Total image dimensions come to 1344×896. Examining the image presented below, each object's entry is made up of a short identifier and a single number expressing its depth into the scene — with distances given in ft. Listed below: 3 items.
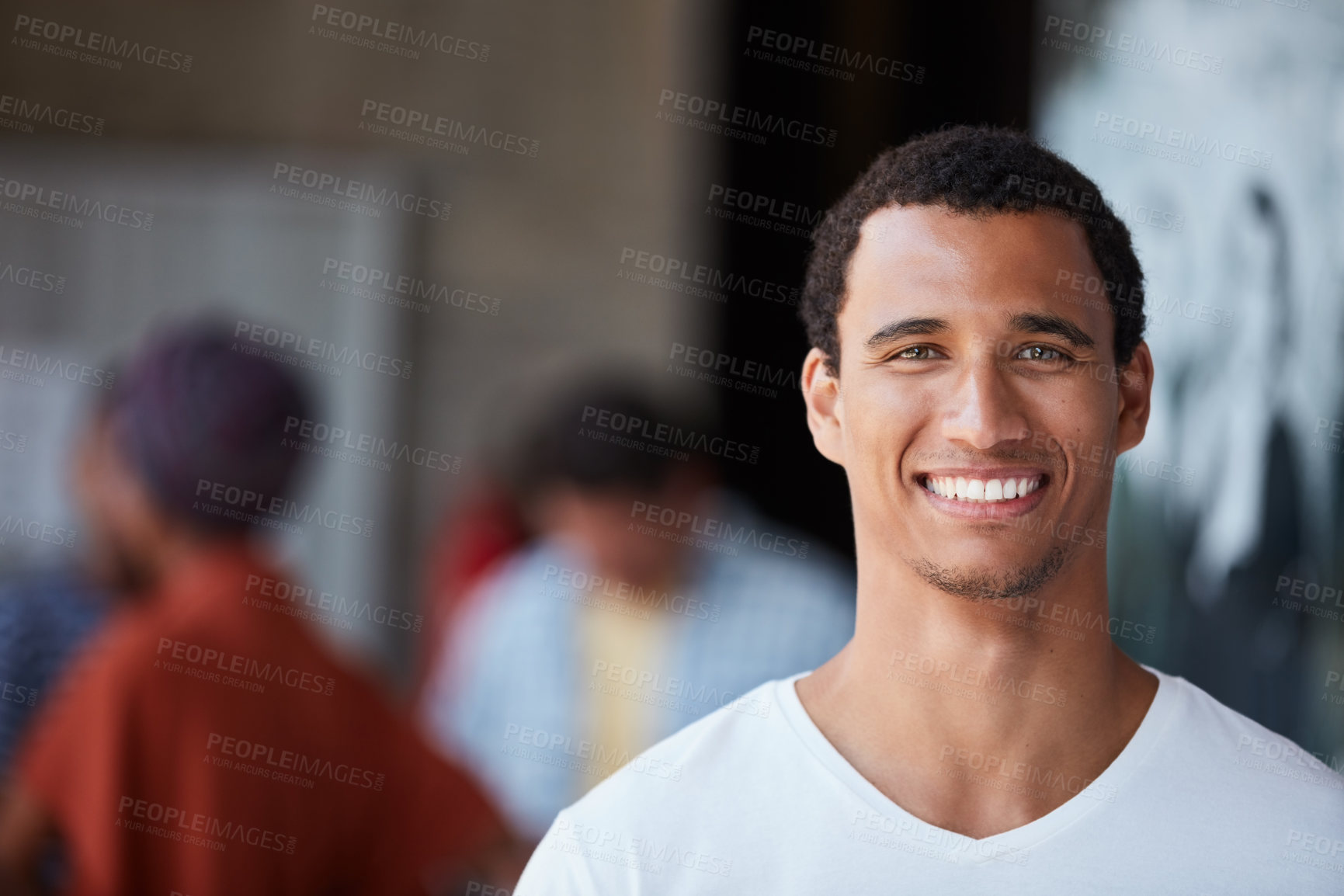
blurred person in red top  13.51
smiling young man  7.87
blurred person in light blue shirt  18.56
